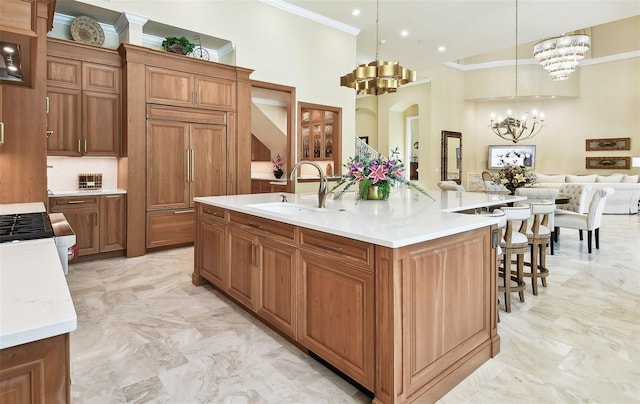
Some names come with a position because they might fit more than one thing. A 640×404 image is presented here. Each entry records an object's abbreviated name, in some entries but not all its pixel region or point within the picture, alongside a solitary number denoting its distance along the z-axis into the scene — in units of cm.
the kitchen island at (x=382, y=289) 168
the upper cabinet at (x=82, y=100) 427
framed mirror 1091
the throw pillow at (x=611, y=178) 992
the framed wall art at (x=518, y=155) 1223
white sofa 879
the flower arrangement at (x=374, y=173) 306
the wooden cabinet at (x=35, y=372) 67
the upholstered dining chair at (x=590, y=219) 489
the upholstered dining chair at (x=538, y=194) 497
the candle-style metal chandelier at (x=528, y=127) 1217
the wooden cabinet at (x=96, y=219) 430
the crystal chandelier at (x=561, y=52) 807
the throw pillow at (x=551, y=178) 1076
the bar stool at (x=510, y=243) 294
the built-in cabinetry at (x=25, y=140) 296
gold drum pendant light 380
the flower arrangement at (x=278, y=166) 823
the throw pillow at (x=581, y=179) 1019
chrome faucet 264
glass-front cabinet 720
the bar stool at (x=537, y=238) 335
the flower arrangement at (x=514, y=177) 564
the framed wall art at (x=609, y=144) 1086
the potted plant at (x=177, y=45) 504
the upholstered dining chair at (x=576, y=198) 569
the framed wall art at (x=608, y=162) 1082
